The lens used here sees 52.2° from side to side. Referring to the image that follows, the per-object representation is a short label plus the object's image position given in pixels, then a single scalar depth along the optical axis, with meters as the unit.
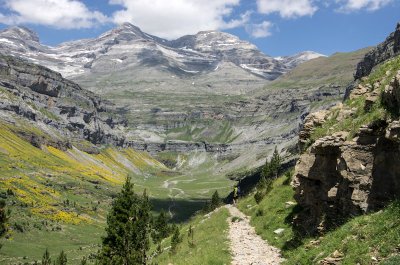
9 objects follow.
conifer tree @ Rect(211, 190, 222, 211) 103.84
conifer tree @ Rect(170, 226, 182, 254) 37.12
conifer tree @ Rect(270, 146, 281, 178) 83.24
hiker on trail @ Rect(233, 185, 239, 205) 54.86
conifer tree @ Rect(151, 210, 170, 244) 95.97
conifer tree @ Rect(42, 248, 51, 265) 76.79
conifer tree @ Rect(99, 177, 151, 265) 41.56
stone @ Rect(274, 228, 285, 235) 29.13
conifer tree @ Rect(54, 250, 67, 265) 77.78
